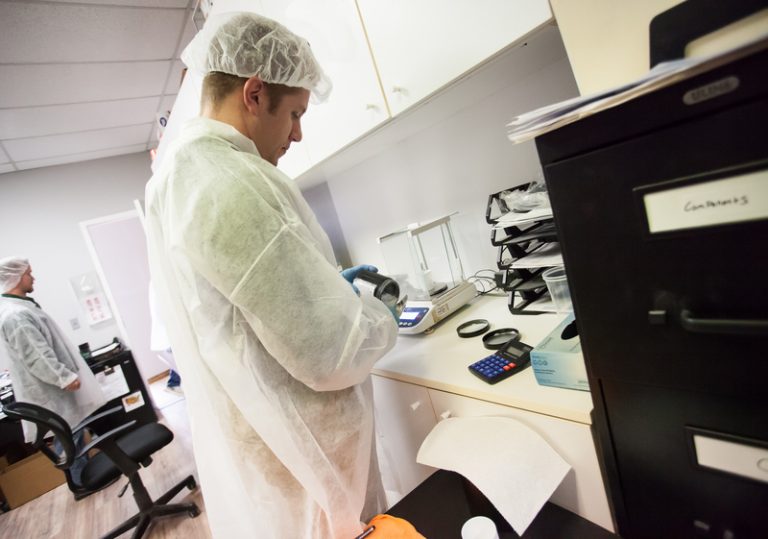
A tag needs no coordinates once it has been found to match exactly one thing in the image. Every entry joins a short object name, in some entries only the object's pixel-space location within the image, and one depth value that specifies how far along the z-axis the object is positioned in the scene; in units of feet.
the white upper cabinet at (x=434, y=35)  2.28
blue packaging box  2.08
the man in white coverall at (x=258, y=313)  2.01
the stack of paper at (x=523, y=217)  2.94
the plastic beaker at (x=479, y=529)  1.68
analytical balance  3.85
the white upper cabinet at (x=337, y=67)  3.27
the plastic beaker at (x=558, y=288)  3.06
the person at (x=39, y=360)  7.08
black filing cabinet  1.03
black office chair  5.21
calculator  2.47
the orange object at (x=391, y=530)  1.70
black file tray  3.26
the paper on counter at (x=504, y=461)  1.81
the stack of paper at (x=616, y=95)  0.95
